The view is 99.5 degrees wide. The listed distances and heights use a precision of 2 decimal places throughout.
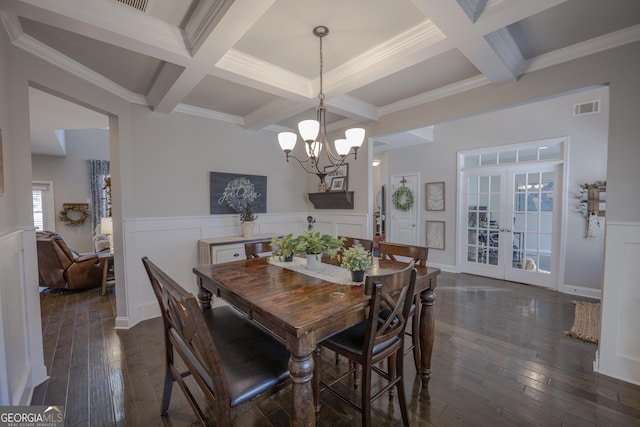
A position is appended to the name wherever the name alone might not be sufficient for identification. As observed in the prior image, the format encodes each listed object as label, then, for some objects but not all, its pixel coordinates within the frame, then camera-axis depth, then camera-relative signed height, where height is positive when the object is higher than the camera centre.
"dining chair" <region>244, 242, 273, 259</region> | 2.54 -0.44
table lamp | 4.64 -0.38
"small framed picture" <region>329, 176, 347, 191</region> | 3.98 +0.29
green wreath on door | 5.52 +0.08
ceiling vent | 1.67 +1.25
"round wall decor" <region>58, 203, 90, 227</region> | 6.61 -0.24
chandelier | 2.00 +0.51
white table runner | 1.79 -0.50
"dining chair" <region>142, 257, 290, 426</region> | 1.14 -0.79
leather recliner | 3.88 -0.90
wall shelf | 3.90 +0.05
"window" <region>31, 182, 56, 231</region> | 6.38 -0.05
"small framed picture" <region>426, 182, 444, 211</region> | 5.11 +0.13
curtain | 6.93 +0.28
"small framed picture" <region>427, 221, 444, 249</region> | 5.16 -0.61
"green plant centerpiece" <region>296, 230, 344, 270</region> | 1.97 -0.30
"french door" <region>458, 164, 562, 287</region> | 4.11 -0.33
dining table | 1.18 -0.52
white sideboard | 3.30 -0.57
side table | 3.96 -0.99
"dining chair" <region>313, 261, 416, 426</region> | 1.35 -0.78
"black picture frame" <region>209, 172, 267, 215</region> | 3.64 +0.22
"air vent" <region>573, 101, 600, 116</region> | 3.70 +1.30
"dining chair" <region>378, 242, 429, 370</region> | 1.98 -0.44
